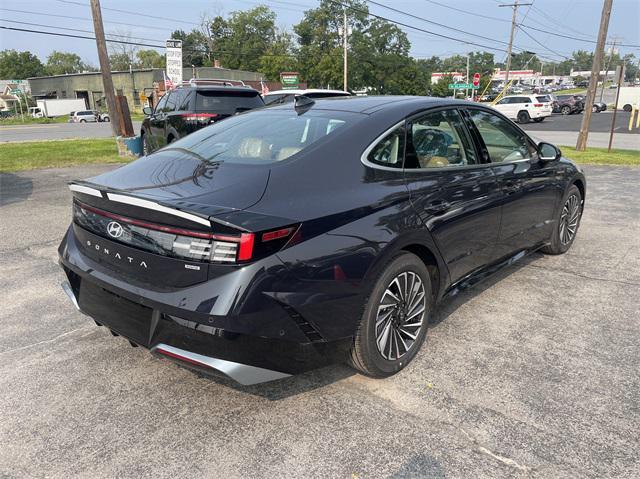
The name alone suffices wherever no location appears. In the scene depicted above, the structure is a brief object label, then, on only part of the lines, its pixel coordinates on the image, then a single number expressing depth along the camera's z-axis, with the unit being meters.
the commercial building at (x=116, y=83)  56.94
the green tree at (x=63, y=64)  123.12
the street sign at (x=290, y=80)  35.28
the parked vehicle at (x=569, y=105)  42.50
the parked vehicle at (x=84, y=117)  48.09
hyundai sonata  2.20
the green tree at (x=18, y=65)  111.19
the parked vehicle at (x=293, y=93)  12.39
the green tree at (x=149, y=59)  101.62
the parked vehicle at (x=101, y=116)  49.38
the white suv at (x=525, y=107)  32.00
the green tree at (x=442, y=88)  75.12
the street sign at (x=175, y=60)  16.27
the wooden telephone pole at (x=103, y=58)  15.38
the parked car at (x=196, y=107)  9.80
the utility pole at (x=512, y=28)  48.22
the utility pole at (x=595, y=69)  15.73
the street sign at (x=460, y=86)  41.34
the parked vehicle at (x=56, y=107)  59.41
